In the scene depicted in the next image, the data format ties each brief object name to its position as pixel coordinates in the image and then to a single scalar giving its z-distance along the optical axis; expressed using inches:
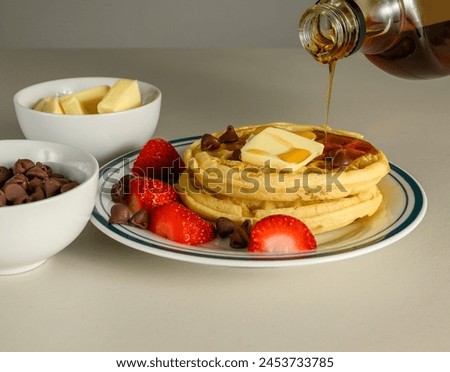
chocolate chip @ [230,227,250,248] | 29.6
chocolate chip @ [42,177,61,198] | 29.5
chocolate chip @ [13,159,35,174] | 30.1
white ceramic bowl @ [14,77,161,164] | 33.7
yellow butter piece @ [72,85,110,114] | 35.1
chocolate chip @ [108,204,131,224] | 30.1
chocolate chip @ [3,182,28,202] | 29.0
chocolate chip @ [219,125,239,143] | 32.6
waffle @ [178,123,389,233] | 30.4
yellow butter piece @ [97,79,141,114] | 34.3
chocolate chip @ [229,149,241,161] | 31.7
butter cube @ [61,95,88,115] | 34.4
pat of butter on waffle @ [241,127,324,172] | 30.8
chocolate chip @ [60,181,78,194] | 29.5
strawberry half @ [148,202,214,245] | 29.8
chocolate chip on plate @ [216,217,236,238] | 30.1
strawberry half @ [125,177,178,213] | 31.1
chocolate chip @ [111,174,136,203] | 31.3
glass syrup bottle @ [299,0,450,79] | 30.6
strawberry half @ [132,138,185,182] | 32.7
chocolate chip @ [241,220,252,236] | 29.7
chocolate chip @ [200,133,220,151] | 32.3
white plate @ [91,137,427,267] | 28.6
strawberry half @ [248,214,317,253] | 29.1
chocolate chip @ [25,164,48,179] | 29.8
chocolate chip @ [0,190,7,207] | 28.8
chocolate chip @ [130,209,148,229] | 30.1
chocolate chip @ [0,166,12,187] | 30.0
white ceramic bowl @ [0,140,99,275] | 28.5
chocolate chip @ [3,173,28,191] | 29.3
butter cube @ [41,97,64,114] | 34.2
